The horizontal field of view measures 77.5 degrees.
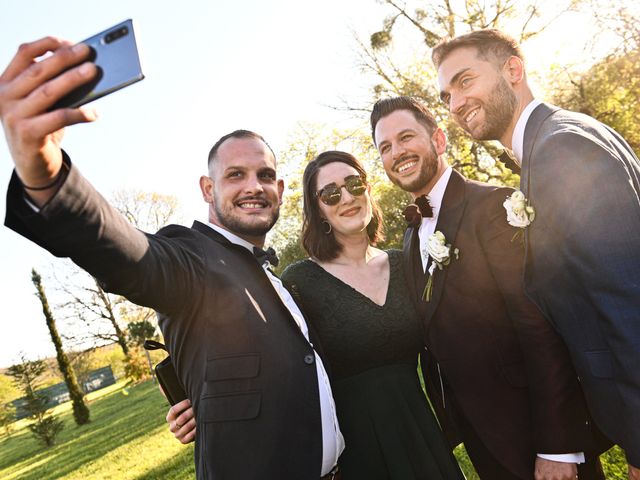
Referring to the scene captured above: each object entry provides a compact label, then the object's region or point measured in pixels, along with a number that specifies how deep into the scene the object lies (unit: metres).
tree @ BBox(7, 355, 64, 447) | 21.33
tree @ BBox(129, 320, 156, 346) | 29.42
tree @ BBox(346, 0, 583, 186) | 16.70
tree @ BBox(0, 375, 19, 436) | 28.88
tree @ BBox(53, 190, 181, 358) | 34.50
